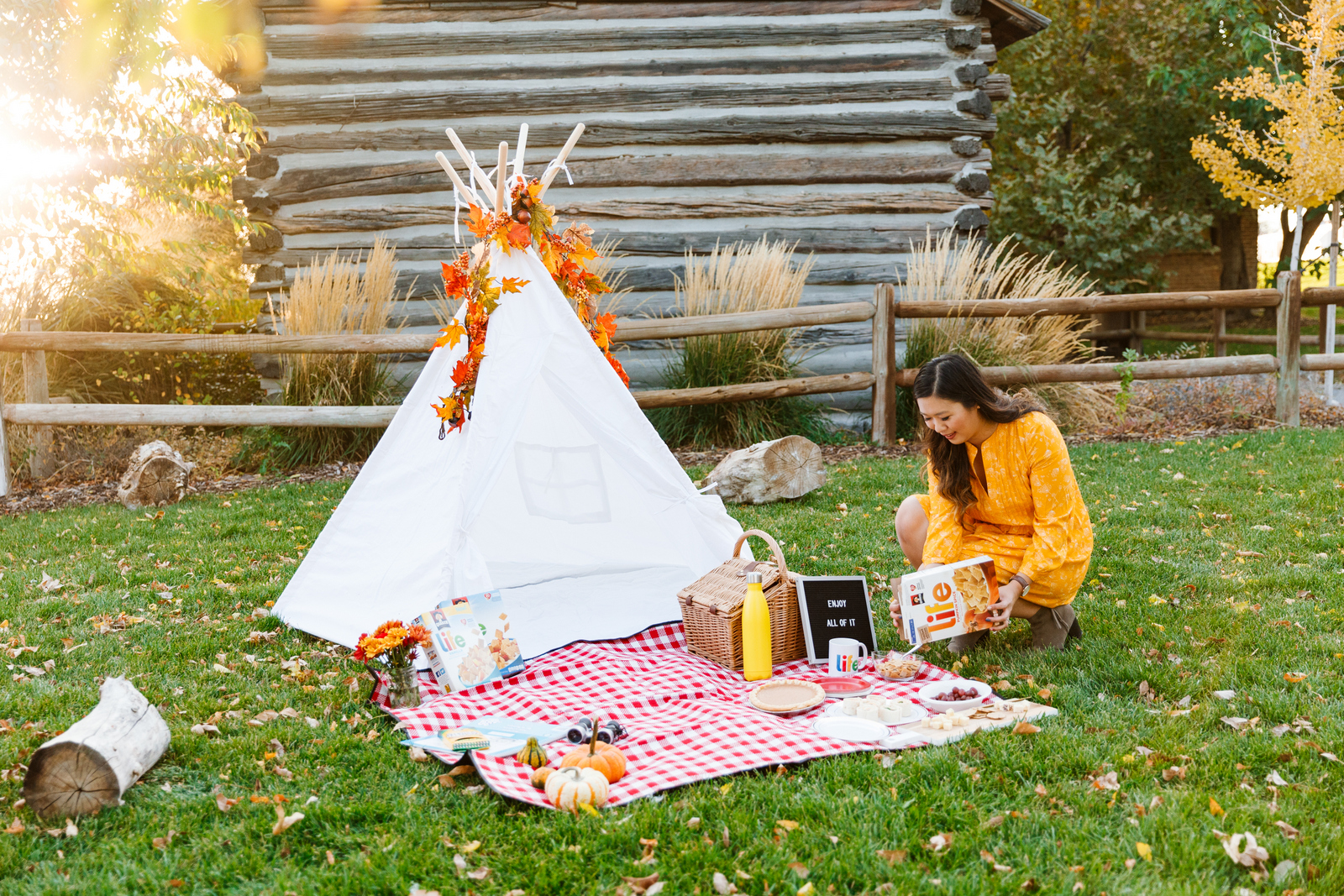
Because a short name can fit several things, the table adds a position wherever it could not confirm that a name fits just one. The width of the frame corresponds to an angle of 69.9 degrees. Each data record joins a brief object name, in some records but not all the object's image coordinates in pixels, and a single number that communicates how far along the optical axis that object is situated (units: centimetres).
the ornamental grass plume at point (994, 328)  713
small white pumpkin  232
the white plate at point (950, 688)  279
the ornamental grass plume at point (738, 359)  693
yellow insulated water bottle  315
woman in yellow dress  311
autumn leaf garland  355
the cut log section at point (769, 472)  548
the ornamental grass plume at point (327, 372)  680
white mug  321
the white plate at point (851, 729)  265
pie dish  286
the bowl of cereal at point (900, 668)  312
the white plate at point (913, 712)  275
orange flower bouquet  290
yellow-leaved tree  1051
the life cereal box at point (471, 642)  313
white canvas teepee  360
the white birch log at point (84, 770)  233
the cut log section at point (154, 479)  579
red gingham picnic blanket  251
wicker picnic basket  327
